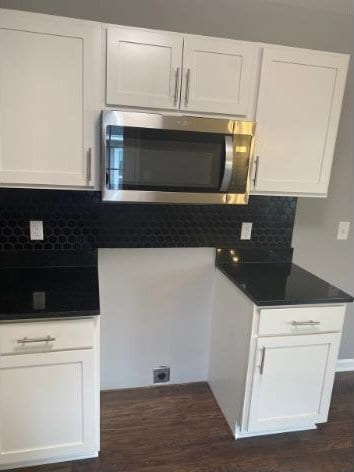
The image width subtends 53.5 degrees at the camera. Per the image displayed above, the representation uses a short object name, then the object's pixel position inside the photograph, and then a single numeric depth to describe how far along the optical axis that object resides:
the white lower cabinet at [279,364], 1.78
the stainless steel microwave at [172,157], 1.62
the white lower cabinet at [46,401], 1.52
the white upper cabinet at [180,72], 1.59
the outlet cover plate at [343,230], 2.40
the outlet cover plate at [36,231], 1.92
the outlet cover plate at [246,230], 2.21
